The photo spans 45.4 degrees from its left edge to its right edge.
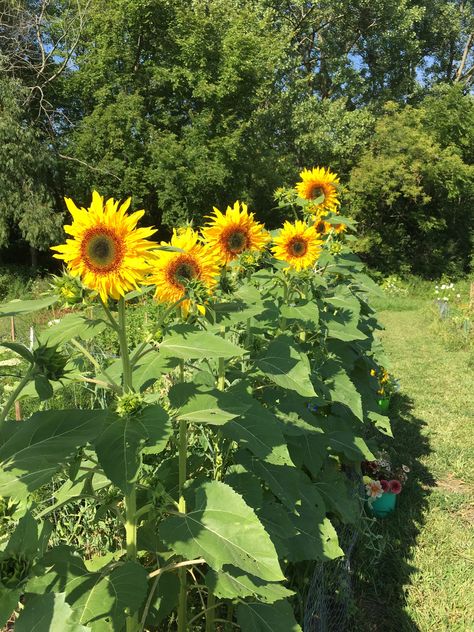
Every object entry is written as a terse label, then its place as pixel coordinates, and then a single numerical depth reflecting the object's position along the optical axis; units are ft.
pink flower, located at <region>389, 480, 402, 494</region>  11.86
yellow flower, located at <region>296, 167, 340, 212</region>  11.21
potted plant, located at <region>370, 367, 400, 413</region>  16.65
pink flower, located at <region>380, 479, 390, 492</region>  11.85
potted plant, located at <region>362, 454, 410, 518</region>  11.58
